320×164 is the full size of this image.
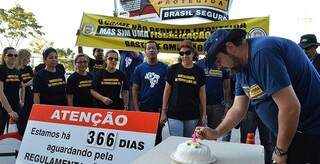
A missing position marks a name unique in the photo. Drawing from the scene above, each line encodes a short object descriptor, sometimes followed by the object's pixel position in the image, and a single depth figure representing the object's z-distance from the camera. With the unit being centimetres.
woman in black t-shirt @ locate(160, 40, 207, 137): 318
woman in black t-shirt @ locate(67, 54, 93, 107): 349
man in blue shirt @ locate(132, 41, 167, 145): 352
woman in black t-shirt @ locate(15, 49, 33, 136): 371
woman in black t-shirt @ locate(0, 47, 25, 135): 367
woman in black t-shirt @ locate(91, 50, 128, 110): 345
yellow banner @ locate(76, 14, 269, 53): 454
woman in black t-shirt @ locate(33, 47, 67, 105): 327
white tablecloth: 123
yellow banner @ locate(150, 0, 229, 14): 449
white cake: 119
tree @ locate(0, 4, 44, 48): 1812
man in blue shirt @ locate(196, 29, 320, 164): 143
